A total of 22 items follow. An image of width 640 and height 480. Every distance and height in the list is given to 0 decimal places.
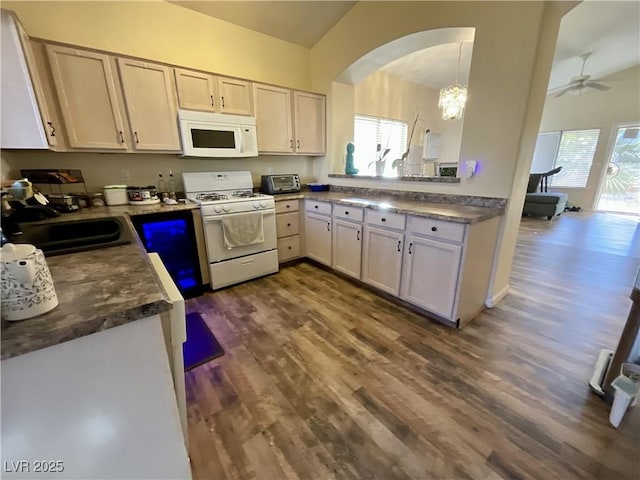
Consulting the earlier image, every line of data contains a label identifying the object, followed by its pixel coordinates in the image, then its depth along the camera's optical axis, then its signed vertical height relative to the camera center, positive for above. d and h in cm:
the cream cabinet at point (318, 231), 302 -74
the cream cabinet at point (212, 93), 257 +73
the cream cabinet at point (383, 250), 232 -75
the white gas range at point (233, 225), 263 -58
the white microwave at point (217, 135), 259 +32
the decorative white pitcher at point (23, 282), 58 -25
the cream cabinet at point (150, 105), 232 +55
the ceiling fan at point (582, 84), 495 +147
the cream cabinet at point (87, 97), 207 +56
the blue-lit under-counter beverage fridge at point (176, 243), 231 -67
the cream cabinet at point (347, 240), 266 -75
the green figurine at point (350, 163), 356 +4
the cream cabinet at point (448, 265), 194 -76
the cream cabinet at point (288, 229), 319 -74
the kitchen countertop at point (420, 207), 193 -34
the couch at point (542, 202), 582 -81
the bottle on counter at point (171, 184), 291 -18
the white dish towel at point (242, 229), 266 -62
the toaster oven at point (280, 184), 329 -21
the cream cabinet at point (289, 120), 310 +55
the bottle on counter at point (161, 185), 286 -19
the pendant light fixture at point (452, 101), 377 +89
